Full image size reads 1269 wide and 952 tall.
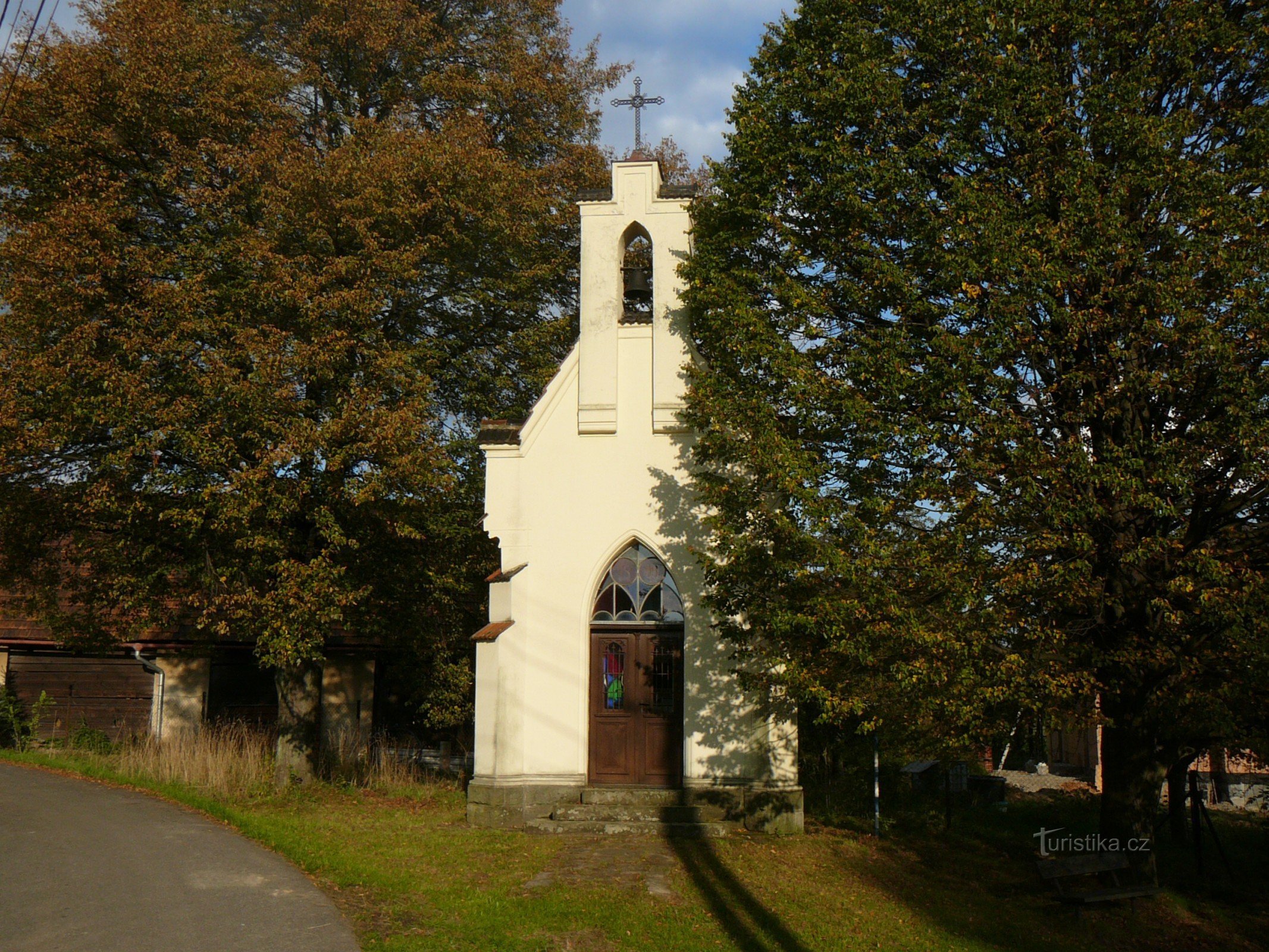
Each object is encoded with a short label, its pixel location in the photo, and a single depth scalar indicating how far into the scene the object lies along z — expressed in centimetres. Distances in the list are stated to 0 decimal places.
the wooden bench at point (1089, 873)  1016
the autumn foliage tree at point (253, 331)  1432
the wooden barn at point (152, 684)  2127
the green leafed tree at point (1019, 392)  962
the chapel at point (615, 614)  1355
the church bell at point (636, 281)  1540
